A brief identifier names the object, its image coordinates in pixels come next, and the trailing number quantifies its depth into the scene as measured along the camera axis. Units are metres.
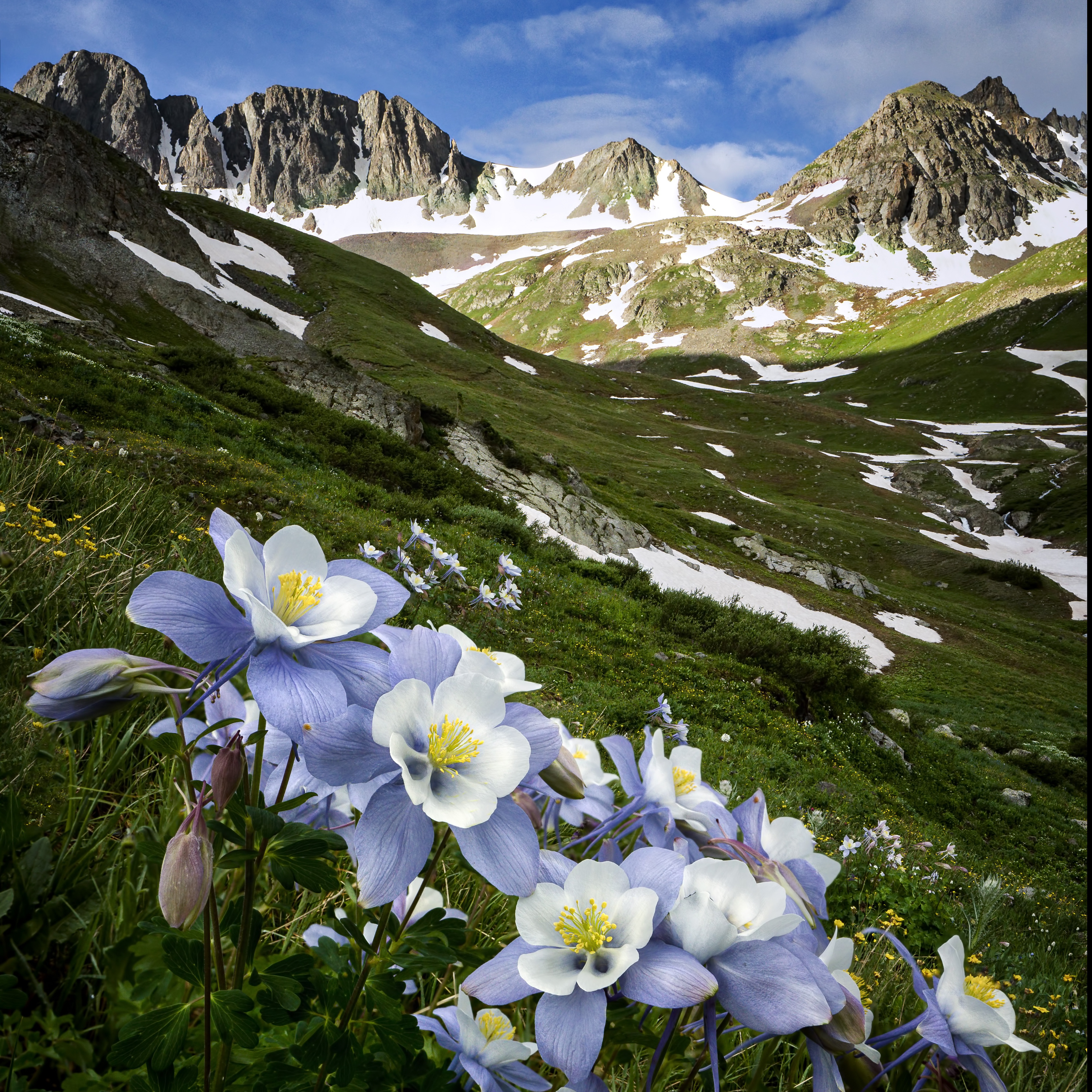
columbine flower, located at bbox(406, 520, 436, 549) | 3.30
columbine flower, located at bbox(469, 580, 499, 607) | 3.16
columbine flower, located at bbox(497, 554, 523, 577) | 3.47
